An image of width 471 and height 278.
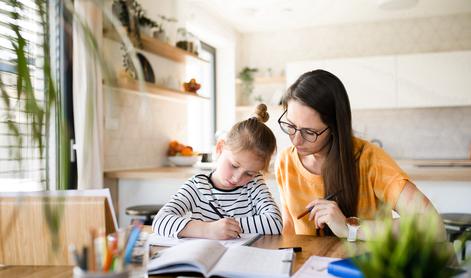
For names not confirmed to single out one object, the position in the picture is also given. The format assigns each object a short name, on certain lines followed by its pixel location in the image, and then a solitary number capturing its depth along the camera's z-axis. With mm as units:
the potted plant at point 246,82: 5742
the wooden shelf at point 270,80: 5566
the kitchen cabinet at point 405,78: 4773
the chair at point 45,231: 1150
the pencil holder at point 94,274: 757
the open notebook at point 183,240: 1367
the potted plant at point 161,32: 3658
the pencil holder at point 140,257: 895
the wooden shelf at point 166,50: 3460
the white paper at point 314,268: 1019
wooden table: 1083
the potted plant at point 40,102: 497
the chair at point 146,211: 2941
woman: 1610
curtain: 2613
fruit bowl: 3965
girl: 1454
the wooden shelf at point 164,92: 3020
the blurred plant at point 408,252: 628
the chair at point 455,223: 2478
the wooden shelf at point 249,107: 5482
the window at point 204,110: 5156
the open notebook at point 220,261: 1002
